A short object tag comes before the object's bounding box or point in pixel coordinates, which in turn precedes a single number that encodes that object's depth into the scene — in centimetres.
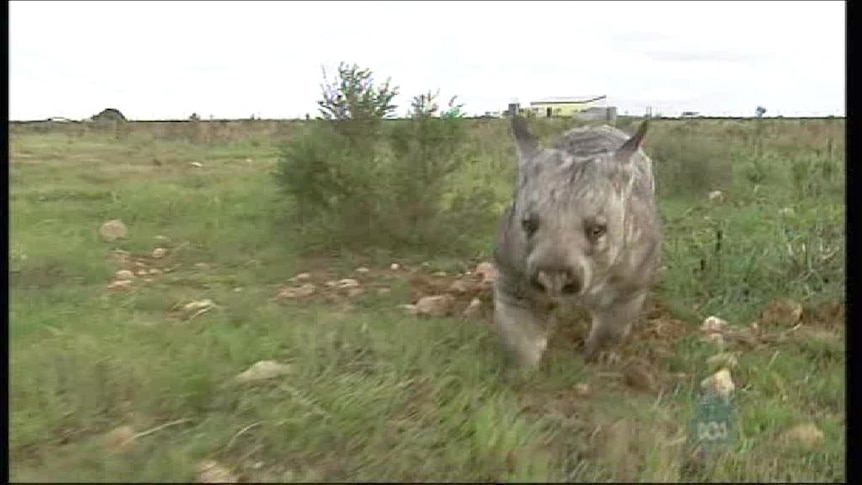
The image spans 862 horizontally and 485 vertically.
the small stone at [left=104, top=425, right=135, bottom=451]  325
